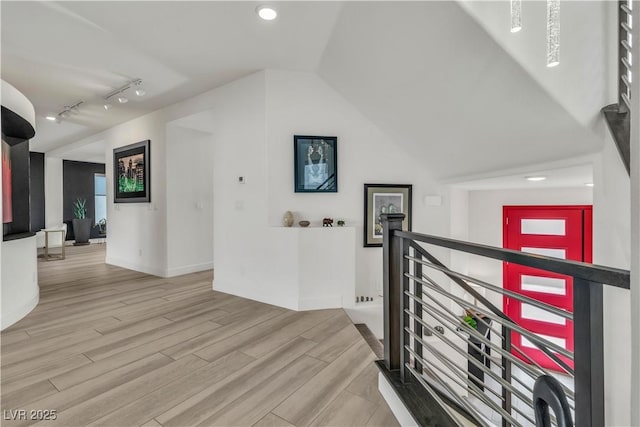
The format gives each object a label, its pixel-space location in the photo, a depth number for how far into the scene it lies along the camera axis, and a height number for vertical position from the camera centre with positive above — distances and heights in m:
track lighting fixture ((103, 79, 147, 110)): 3.73 +1.65
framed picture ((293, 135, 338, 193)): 3.45 +0.58
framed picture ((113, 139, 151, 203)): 4.89 +0.72
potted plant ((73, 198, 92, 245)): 8.47 -0.31
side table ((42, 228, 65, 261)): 6.31 -0.94
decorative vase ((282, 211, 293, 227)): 3.36 -0.08
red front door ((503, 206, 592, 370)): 4.10 -0.59
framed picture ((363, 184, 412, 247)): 3.64 +0.10
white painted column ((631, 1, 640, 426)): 0.53 -0.02
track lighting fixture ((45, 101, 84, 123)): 4.55 +1.67
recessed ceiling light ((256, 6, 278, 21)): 2.39 +1.67
